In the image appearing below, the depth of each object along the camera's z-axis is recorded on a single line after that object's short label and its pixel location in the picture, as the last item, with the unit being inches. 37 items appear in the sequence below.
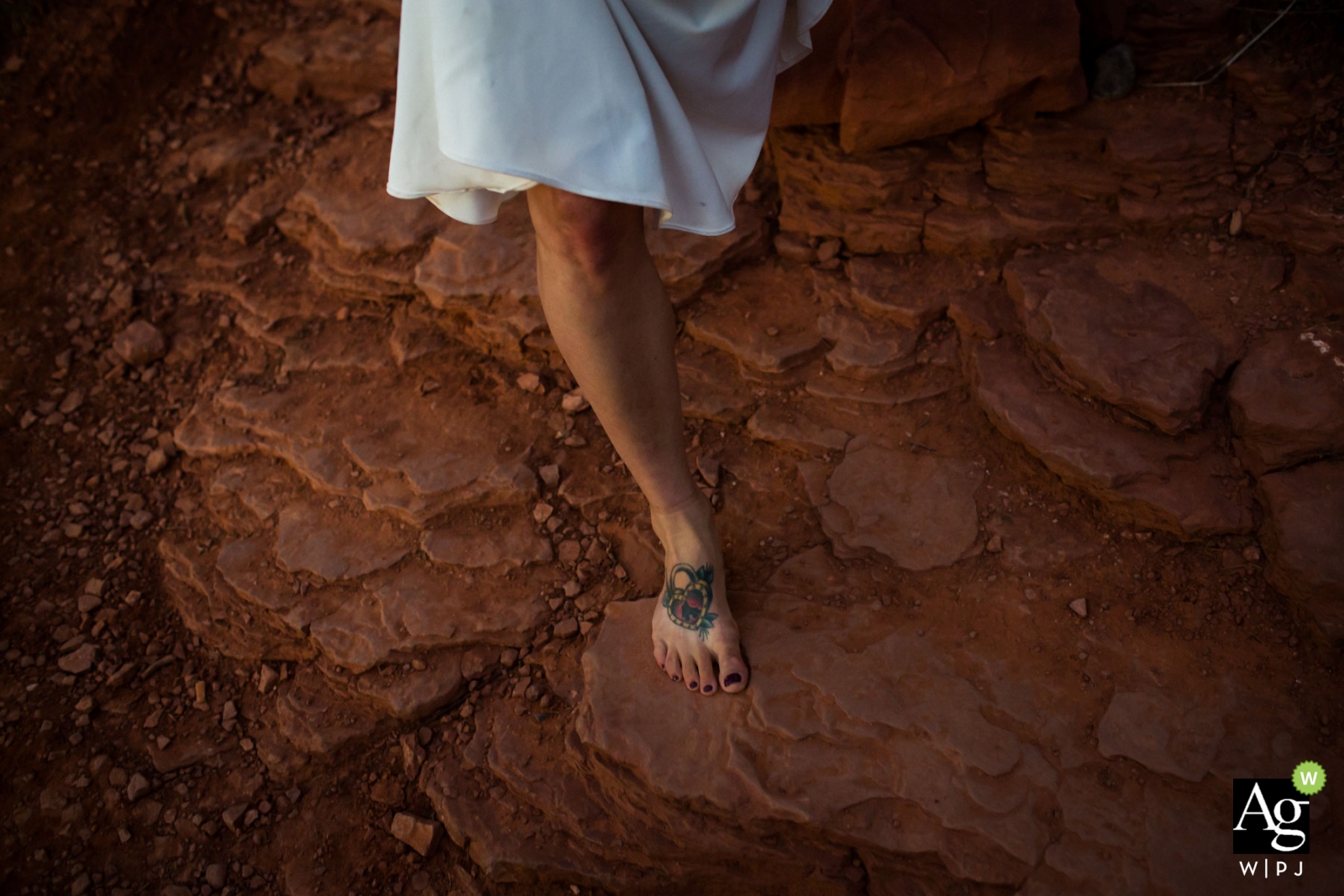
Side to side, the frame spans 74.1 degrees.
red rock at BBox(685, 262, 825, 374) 86.2
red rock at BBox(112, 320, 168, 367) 99.5
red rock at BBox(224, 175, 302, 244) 106.3
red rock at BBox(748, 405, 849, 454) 82.4
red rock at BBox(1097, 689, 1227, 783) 61.7
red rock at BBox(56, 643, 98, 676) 81.4
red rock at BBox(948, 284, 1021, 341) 83.0
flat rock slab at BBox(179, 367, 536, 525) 83.6
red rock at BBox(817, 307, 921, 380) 83.9
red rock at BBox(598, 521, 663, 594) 78.5
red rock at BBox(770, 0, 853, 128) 85.0
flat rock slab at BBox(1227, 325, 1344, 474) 69.2
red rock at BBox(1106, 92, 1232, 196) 82.7
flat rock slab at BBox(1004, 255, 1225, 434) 73.1
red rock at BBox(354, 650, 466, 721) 75.5
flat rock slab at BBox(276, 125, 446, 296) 98.0
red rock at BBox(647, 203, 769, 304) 89.7
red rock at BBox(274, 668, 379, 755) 76.4
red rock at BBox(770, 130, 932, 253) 88.4
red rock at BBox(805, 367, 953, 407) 83.0
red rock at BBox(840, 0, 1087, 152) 82.9
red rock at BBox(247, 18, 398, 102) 113.3
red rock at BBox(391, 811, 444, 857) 71.2
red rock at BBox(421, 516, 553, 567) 80.3
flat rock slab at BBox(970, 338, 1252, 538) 70.6
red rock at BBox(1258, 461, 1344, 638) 64.9
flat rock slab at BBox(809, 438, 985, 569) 75.0
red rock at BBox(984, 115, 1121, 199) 85.3
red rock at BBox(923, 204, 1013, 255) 85.6
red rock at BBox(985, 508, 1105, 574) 72.8
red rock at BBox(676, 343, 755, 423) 85.4
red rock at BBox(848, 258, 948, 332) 85.0
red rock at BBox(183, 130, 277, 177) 111.0
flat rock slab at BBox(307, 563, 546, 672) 77.2
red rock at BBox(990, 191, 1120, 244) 85.0
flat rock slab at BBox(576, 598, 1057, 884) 62.3
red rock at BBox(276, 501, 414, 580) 82.0
